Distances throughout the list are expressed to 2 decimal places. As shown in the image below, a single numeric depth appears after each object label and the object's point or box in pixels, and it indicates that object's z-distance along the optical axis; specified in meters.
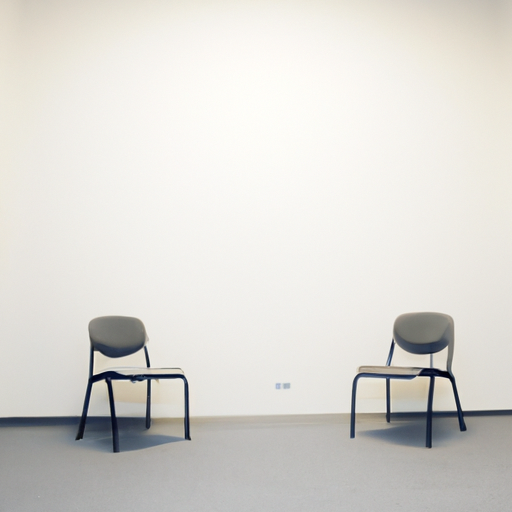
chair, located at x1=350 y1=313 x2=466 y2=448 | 3.33
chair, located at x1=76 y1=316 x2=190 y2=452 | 3.29
